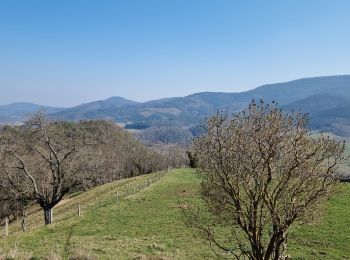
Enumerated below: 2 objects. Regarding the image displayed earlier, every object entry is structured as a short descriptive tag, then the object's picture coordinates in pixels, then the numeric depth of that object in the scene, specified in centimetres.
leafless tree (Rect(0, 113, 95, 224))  3625
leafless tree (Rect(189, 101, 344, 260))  1274
